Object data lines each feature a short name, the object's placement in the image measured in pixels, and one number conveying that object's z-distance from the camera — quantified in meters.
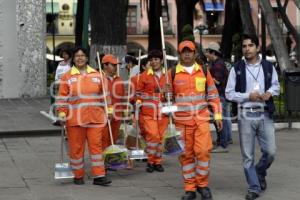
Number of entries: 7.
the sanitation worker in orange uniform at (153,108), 14.54
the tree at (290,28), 26.53
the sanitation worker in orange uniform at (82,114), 13.03
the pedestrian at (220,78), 17.39
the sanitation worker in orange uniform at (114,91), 14.20
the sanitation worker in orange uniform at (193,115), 11.58
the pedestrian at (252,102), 11.64
